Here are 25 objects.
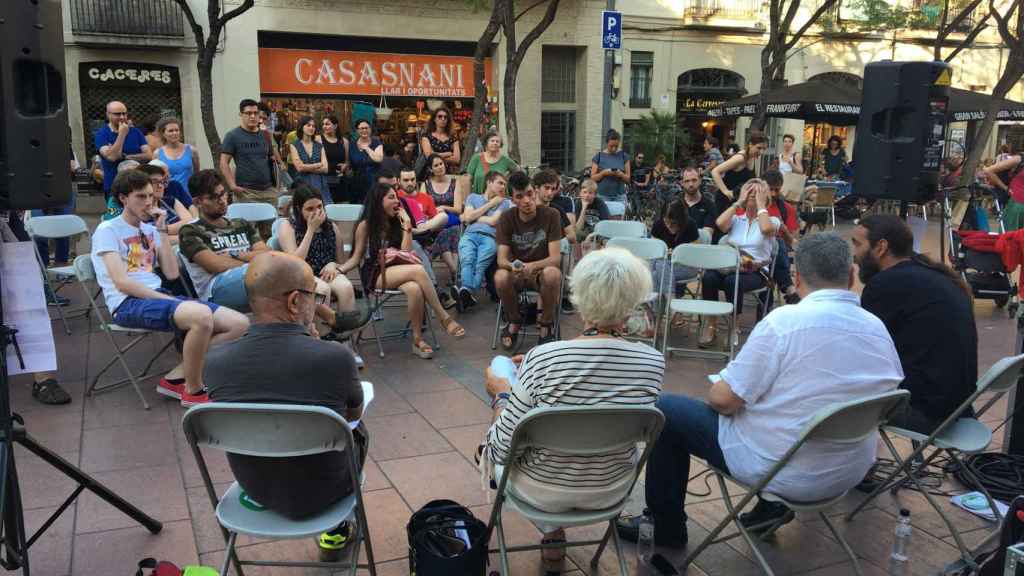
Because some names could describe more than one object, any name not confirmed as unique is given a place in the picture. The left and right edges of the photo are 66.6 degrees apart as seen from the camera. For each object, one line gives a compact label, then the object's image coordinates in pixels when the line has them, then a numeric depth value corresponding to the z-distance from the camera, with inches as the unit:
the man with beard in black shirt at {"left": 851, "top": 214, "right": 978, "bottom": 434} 124.7
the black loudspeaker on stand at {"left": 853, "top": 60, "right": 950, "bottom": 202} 176.7
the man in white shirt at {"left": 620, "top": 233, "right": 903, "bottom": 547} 101.5
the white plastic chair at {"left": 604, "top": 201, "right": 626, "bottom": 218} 334.0
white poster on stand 106.5
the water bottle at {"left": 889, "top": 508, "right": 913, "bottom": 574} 117.9
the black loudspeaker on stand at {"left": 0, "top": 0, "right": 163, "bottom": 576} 93.7
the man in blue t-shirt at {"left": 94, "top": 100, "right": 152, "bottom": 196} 291.3
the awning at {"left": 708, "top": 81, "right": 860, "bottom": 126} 520.4
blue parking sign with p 411.8
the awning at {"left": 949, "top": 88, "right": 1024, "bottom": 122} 538.0
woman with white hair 96.2
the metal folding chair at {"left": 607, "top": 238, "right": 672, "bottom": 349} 233.5
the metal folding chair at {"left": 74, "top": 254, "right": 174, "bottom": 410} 177.7
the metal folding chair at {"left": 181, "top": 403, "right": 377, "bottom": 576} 86.7
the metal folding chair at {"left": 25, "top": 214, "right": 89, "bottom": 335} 254.2
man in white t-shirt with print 170.6
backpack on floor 97.9
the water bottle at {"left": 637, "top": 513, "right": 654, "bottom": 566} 120.3
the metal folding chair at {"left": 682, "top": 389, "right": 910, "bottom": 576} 94.7
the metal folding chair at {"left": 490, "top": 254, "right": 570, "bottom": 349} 229.8
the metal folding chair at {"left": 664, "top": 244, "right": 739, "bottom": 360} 223.0
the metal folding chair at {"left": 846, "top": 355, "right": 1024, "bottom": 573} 114.7
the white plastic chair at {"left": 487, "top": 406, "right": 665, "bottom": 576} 90.1
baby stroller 273.1
